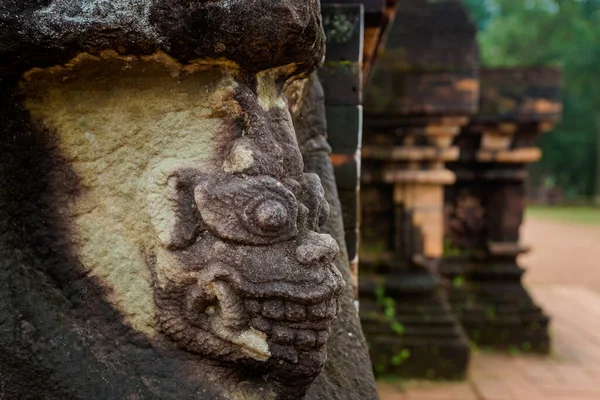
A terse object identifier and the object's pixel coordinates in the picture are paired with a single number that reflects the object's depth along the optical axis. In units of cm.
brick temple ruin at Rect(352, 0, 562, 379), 316
